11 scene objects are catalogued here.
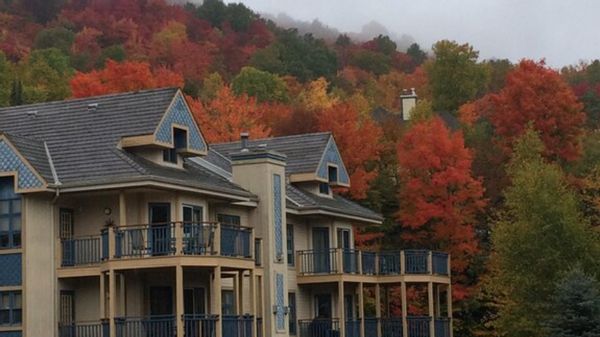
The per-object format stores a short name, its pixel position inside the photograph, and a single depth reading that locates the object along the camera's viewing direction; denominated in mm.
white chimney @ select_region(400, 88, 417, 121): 109000
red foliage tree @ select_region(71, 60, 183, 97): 79125
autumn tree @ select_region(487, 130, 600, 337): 51625
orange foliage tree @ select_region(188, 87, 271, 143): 75688
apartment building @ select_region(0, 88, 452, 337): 39688
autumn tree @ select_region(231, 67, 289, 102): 110812
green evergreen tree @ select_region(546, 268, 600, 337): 46781
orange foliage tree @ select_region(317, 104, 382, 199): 64381
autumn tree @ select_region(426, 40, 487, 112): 113688
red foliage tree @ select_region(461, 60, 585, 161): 74062
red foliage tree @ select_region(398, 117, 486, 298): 61781
